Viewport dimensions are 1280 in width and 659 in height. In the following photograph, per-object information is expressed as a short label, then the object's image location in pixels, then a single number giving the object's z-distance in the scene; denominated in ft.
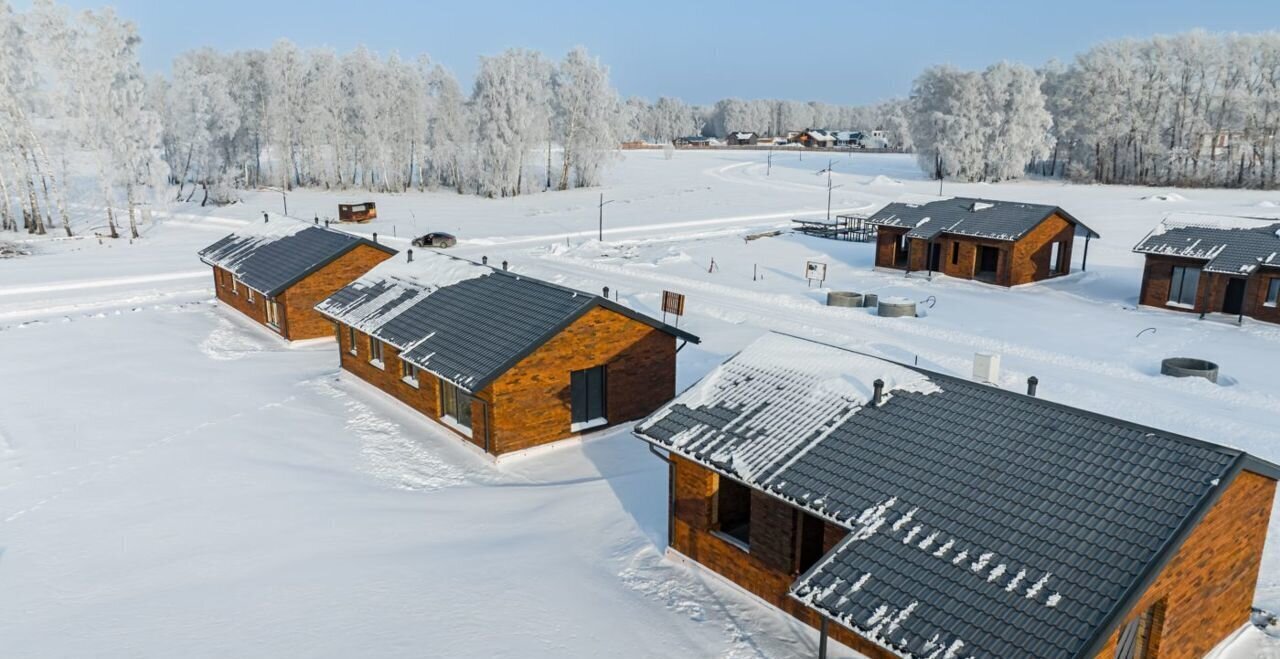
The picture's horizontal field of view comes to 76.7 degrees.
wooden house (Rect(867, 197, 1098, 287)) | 120.98
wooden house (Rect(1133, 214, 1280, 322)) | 98.48
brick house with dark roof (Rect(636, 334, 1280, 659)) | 29.71
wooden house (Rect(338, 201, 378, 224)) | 194.90
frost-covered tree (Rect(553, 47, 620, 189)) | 267.59
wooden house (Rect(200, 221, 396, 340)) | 92.84
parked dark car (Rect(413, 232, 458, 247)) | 159.43
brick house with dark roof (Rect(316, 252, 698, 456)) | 60.95
